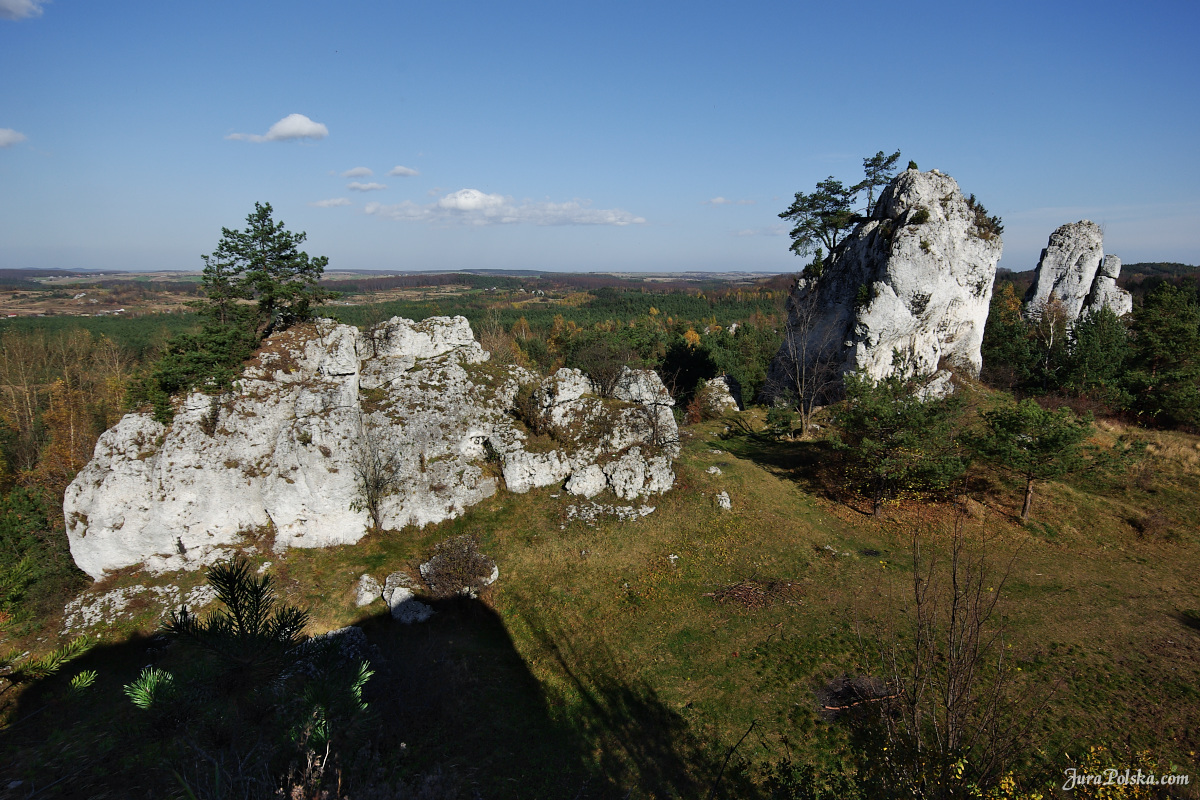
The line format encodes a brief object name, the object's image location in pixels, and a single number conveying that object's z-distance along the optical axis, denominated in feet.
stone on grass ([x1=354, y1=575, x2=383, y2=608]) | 48.03
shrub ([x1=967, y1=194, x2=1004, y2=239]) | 93.86
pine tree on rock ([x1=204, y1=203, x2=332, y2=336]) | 63.82
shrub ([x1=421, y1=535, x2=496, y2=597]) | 48.34
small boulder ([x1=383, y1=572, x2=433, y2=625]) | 46.80
